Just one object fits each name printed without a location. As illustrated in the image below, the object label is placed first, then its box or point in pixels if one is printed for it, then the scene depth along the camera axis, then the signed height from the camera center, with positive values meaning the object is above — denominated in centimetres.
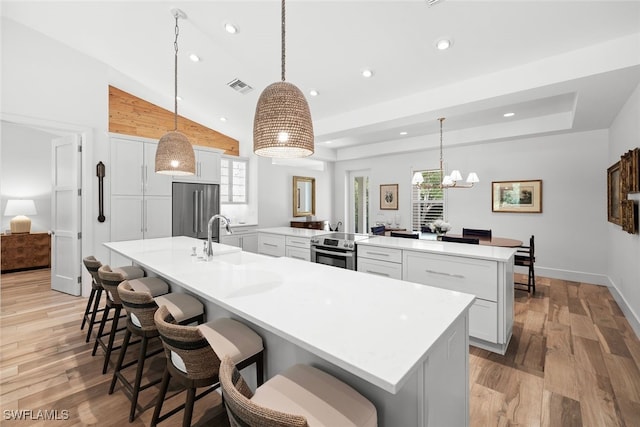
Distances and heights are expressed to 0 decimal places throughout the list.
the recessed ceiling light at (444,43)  253 +156
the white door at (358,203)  776 +26
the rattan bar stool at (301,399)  78 -66
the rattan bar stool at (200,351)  122 -66
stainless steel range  324 -46
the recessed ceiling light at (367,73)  315 +159
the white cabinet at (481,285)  237 -66
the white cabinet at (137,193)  413 +29
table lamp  536 -4
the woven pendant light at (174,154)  236 +49
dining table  377 -41
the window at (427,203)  616 +21
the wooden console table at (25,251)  514 -75
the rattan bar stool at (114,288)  206 -64
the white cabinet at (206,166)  490 +83
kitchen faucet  235 -30
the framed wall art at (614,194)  356 +26
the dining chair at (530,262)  401 -74
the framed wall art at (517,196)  501 +31
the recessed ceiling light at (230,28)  278 +186
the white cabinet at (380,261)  294 -53
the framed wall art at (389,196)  679 +40
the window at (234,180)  575 +68
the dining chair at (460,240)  325 -33
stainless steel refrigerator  469 +7
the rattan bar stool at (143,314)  162 -65
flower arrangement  419 -22
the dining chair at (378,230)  519 -33
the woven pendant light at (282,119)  134 +46
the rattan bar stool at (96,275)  251 -62
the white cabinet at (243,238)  532 -51
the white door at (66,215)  397 -5
